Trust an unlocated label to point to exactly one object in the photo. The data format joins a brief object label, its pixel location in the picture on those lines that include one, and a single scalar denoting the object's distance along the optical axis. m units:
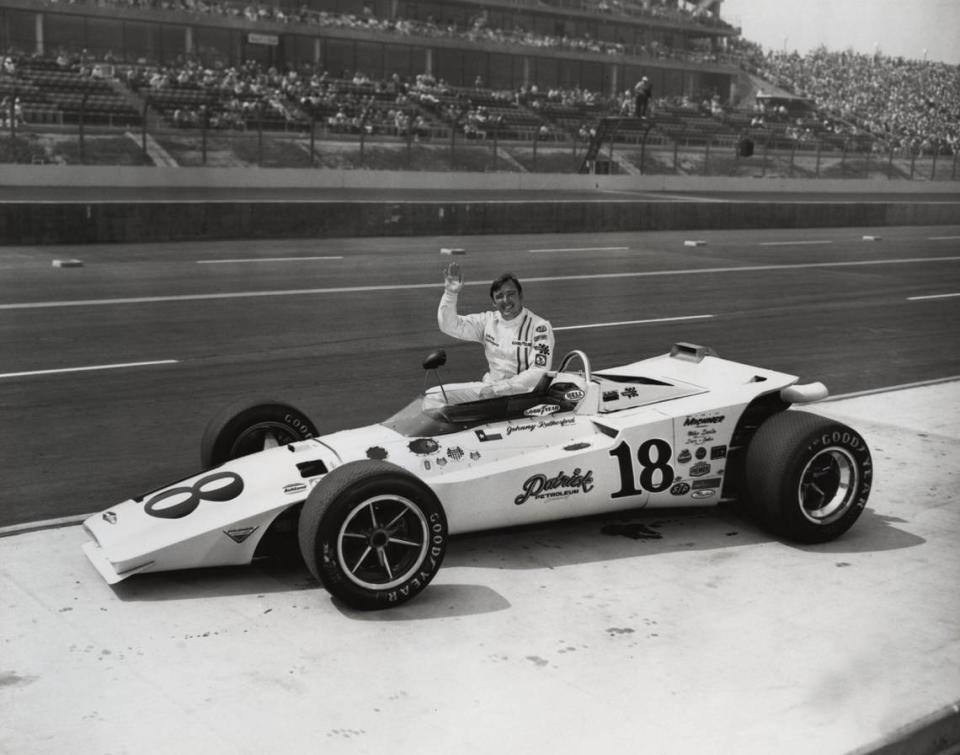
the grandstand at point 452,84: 37.94
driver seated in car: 6.95
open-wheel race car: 5.55
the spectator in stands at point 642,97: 45.69
